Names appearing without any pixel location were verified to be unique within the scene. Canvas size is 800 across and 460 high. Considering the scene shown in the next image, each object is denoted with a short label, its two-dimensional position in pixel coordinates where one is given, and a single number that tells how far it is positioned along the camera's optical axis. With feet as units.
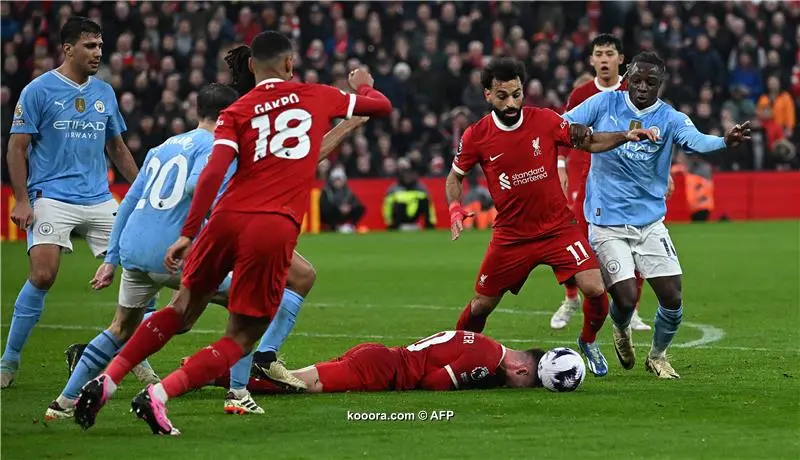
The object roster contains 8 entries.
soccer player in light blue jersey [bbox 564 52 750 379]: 67.41
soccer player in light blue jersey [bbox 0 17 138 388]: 65.41
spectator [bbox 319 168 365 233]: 183.52
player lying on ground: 61.67
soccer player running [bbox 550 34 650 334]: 81.10
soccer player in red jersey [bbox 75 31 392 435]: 49.70
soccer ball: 61.41
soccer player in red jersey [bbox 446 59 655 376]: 65.98
